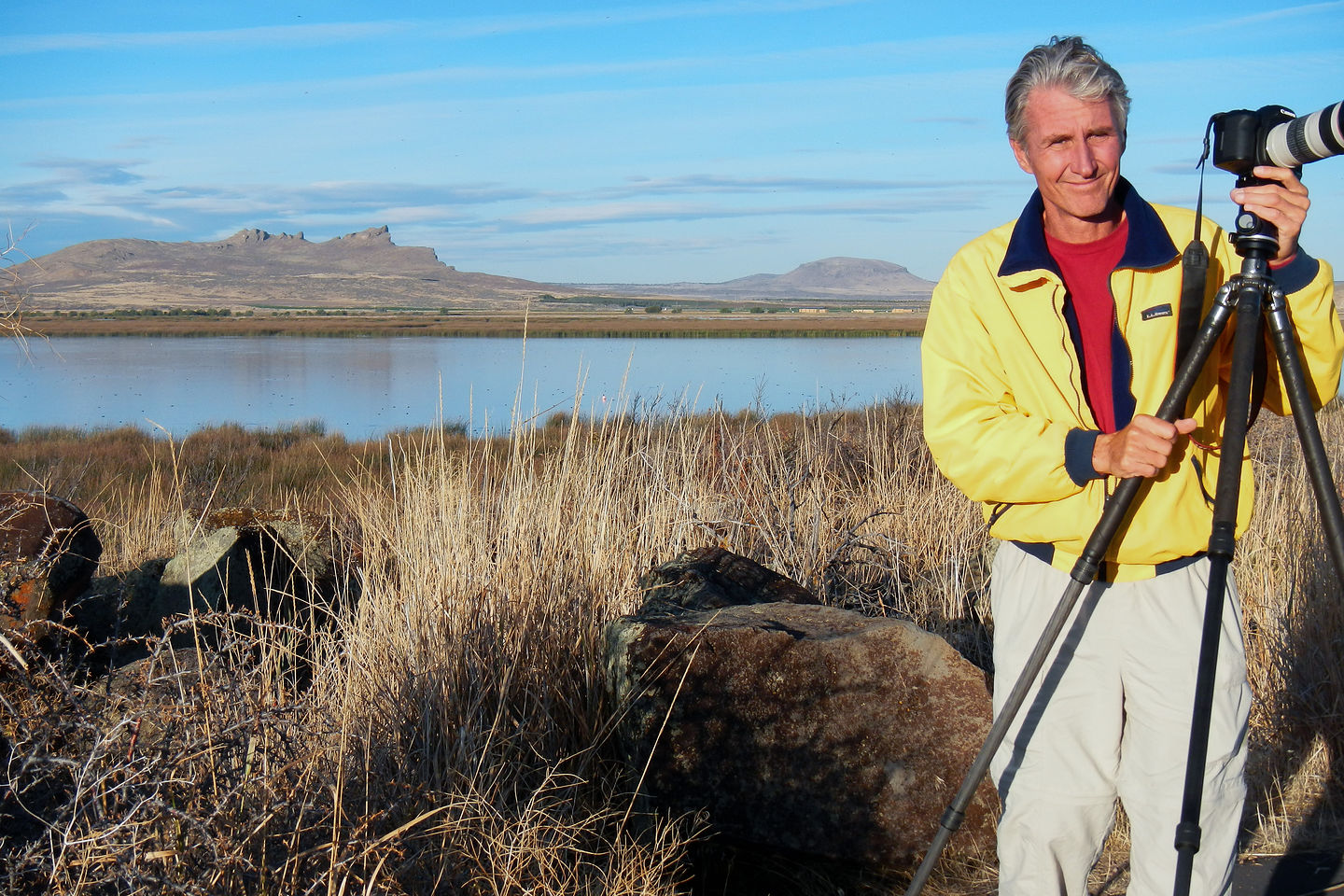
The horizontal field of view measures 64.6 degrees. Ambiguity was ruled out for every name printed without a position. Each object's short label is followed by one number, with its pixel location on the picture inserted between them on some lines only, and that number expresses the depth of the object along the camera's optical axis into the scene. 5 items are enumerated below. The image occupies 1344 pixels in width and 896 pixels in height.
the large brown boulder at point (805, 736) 3.14
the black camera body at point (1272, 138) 1.71
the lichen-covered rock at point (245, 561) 5.06
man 1.97
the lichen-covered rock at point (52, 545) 4.15
